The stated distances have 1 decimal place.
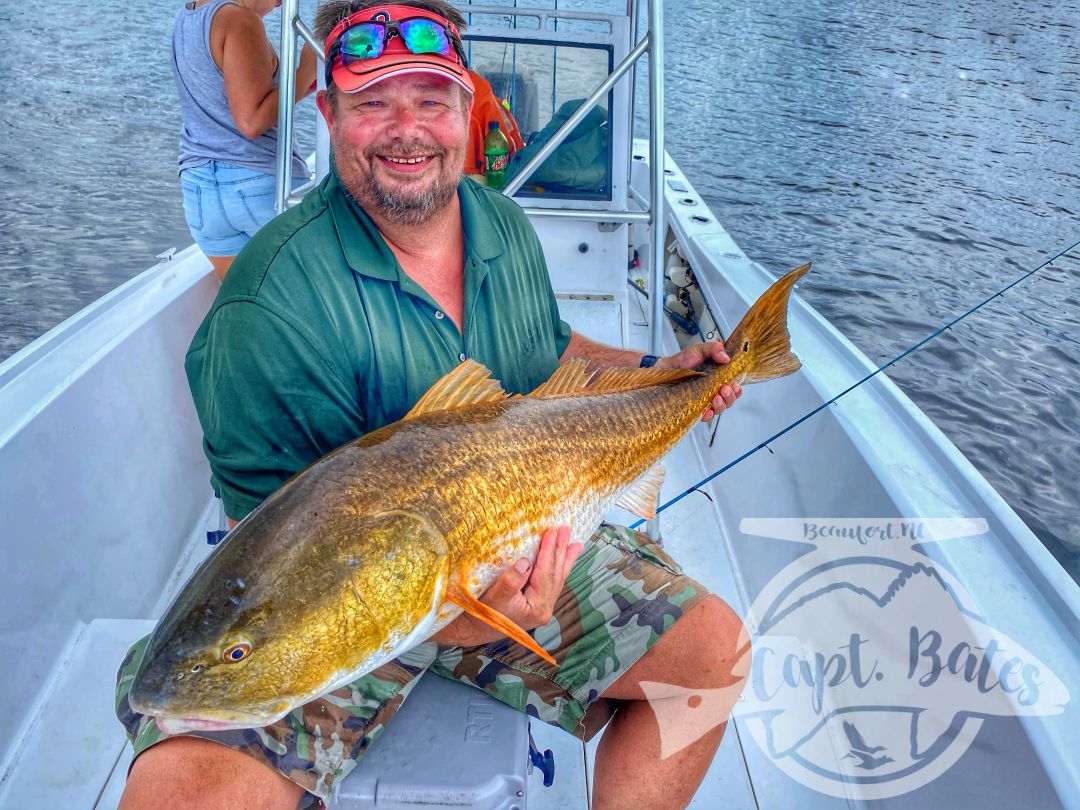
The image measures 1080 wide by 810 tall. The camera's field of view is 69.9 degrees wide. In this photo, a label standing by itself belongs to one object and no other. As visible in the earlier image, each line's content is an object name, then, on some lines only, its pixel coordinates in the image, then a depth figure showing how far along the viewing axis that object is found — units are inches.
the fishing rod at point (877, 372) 101.0
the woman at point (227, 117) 129.7
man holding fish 55.7
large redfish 49.4
